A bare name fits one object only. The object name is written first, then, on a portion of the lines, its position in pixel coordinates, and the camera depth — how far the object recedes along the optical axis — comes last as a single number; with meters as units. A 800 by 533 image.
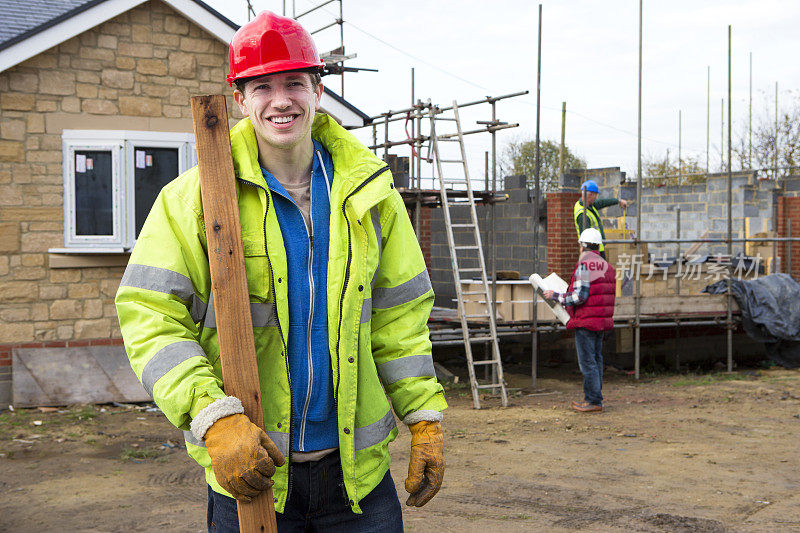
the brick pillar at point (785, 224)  15.41
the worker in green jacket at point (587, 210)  10.97
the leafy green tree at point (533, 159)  45.50
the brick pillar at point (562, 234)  12.88
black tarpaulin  13.13
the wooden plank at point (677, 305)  12.54
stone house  9.41
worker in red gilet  9.34
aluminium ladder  10.37
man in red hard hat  2.17
